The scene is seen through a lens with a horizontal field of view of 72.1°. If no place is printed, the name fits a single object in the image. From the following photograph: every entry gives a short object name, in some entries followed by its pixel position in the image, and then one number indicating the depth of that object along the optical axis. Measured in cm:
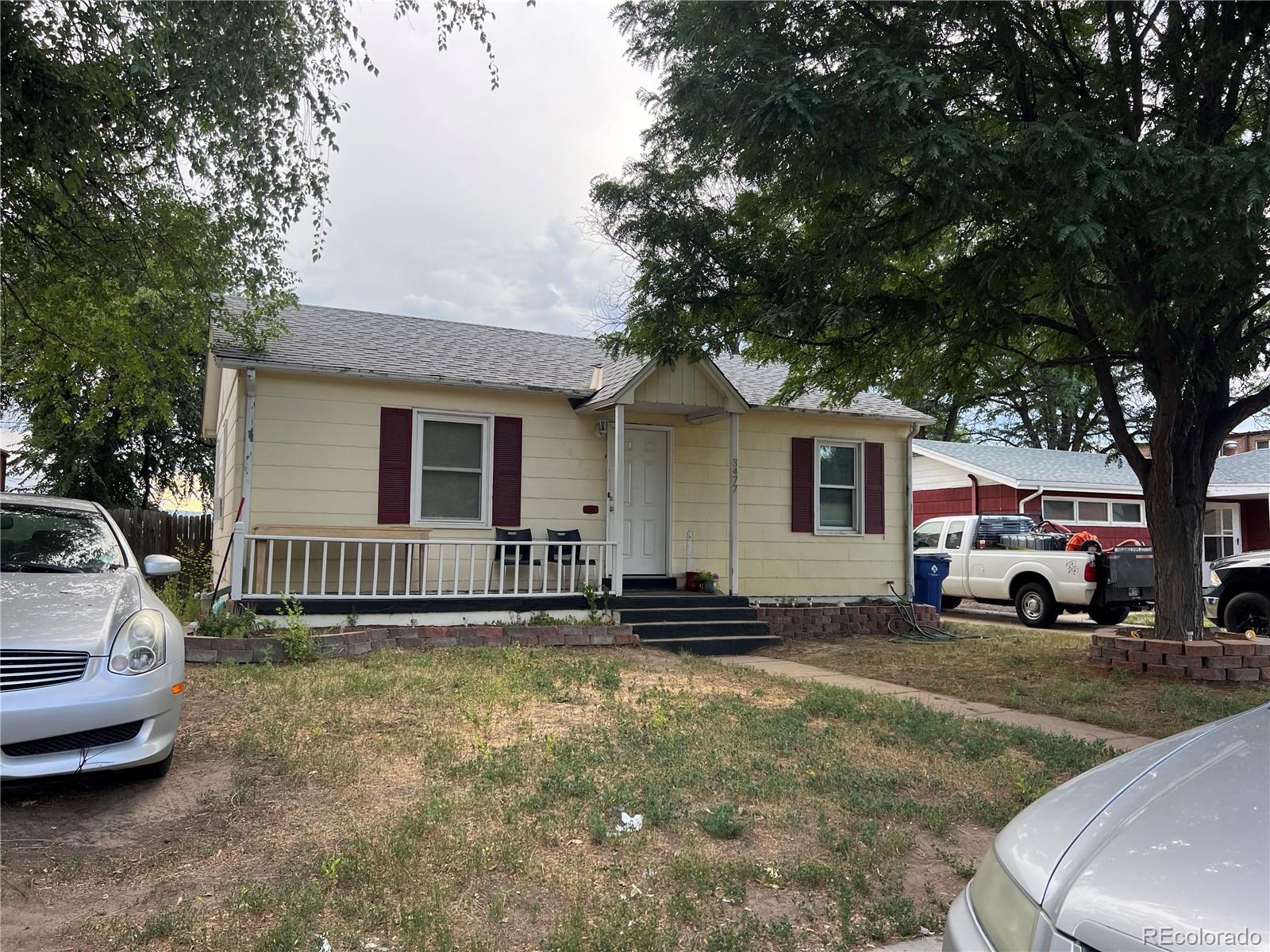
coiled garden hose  1230
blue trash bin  1358
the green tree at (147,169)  615
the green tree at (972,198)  632
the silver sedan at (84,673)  396
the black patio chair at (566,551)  1116
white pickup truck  1386
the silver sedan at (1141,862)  159
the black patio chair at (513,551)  1095
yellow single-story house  1007
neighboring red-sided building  2025
